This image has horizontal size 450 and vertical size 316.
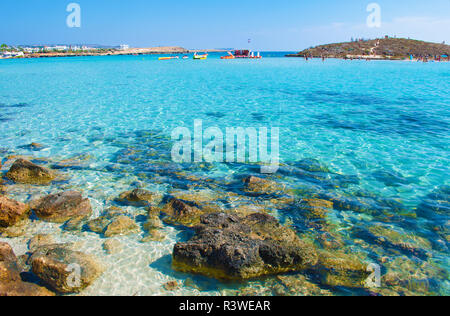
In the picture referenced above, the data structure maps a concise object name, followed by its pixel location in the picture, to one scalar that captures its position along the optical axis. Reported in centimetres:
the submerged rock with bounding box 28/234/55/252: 640
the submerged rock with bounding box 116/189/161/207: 837
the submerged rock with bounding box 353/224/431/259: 643
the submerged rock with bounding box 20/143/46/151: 1295
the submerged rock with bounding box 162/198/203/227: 740
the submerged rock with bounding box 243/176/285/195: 900
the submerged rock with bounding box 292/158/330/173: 1070
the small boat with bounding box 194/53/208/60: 9944
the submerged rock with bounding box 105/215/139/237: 689
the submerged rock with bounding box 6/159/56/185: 967
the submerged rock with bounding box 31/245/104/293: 515
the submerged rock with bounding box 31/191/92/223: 753
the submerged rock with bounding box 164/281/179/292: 529
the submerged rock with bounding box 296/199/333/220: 773
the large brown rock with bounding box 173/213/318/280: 548
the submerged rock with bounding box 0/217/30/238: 684
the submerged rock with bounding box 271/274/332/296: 518
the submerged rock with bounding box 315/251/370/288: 546
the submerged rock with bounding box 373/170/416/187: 956
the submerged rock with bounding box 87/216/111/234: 703
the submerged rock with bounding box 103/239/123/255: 627
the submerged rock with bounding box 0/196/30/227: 704
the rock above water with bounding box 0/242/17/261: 553
